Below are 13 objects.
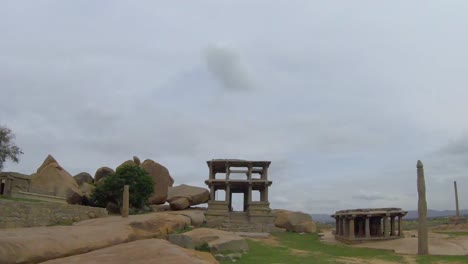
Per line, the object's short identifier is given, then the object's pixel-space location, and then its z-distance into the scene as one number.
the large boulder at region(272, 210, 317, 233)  38.28
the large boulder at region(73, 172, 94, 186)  45.42
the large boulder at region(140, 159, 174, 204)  45.53
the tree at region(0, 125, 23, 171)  36.66
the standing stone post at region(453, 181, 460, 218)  43.97
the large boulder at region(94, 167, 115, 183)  46.59
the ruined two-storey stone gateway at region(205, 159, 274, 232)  37.16
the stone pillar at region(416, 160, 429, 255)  21.05
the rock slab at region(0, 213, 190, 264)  8.16
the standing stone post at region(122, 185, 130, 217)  26.04
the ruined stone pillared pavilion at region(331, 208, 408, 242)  28.33
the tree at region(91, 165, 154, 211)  37.03
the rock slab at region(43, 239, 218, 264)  7.12
